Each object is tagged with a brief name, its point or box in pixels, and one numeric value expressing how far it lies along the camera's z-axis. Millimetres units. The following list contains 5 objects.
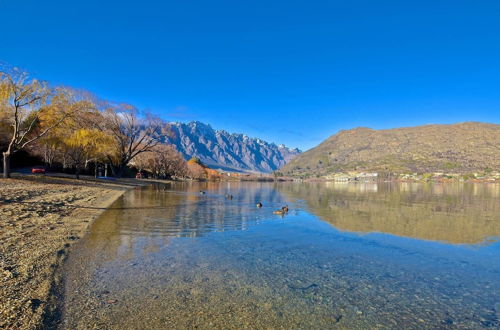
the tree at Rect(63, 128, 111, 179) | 50031
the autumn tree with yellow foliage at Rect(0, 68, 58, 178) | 29206
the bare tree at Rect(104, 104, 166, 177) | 49781
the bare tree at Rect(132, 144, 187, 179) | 95562
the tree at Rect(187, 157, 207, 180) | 150250
